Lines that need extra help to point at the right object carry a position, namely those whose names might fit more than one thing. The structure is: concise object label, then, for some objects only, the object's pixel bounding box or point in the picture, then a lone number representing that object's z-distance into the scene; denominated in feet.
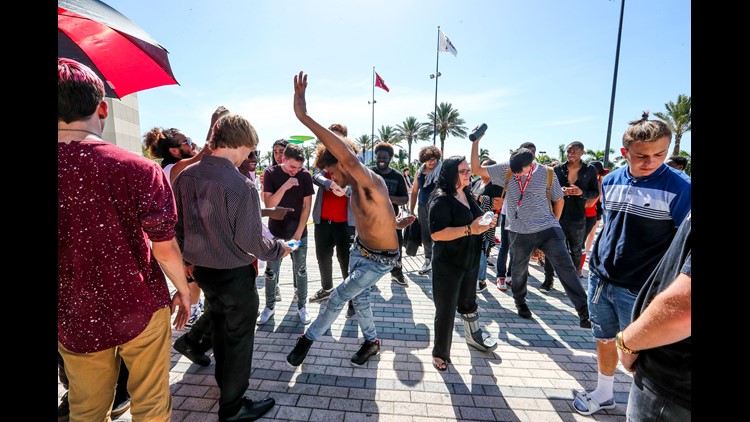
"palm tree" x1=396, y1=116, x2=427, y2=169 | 153.97
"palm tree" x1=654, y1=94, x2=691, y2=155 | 94.14
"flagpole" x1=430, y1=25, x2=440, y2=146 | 77.86
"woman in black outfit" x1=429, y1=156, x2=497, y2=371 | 8.89
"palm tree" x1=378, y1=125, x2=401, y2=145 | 162.50
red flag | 60.23
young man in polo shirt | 6.69
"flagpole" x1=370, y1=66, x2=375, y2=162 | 98.14
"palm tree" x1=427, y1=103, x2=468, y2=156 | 134.41
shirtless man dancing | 8.43
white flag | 60.49
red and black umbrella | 5.83
